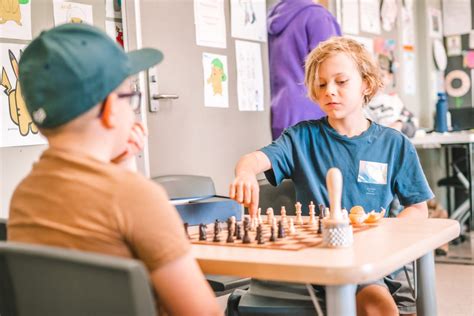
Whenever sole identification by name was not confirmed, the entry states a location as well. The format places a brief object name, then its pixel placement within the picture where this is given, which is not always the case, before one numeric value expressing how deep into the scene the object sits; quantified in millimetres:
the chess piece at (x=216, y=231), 1392
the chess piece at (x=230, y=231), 1368
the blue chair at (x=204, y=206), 1821
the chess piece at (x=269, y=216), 1632
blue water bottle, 5297
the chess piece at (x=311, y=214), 1610
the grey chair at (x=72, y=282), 823
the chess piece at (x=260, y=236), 1312
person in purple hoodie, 3406
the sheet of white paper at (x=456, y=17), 6180
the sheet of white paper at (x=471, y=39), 6129
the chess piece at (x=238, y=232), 1387
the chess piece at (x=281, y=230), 1374
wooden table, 1048
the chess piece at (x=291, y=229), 1462
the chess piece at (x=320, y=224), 1437
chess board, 1271
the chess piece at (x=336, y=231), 1225
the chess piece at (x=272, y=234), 1340
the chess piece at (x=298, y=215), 1639
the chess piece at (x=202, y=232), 1423
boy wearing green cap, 948
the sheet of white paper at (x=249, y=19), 3523
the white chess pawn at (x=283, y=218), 1522
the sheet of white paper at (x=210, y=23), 3281
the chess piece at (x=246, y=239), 1329
